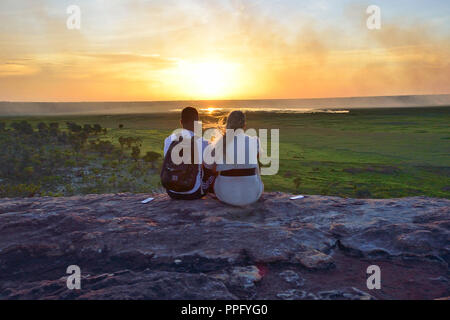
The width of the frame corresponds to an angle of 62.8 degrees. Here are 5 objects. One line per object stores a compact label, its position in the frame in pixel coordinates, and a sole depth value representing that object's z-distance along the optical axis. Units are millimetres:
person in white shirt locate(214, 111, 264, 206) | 5473
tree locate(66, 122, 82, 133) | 36762
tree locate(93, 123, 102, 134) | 40369
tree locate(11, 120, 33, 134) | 33919
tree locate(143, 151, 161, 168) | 22341
